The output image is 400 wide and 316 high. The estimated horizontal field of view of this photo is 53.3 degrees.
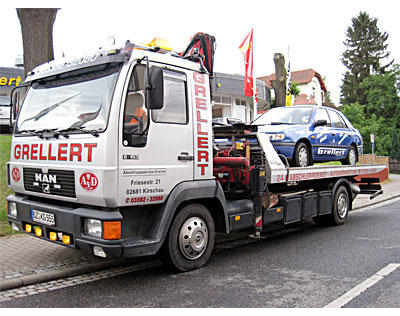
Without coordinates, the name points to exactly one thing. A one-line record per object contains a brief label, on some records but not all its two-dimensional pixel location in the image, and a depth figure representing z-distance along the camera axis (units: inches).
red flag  561.0
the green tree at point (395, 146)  1538.9
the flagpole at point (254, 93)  561.0
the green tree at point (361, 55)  2191.2
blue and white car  290.6
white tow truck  165.9
